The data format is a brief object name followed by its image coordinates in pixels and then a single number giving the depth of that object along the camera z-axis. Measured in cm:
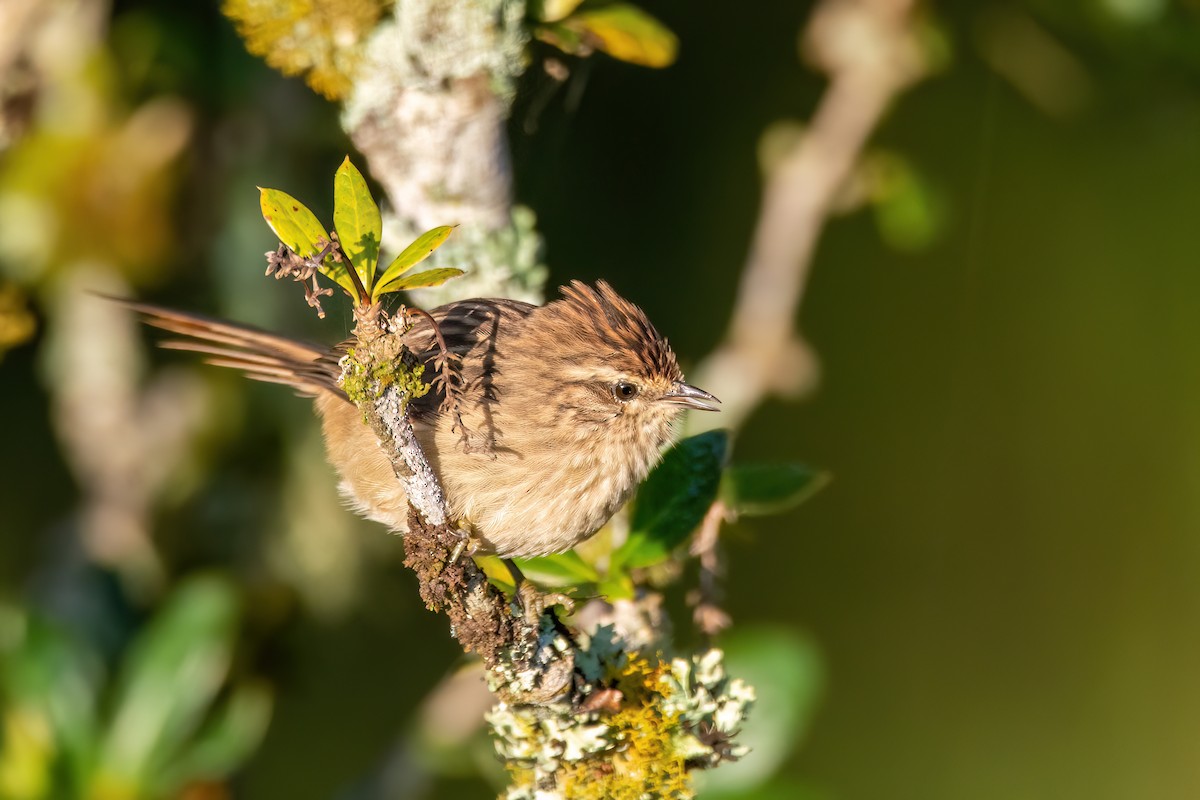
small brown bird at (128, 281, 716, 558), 368
